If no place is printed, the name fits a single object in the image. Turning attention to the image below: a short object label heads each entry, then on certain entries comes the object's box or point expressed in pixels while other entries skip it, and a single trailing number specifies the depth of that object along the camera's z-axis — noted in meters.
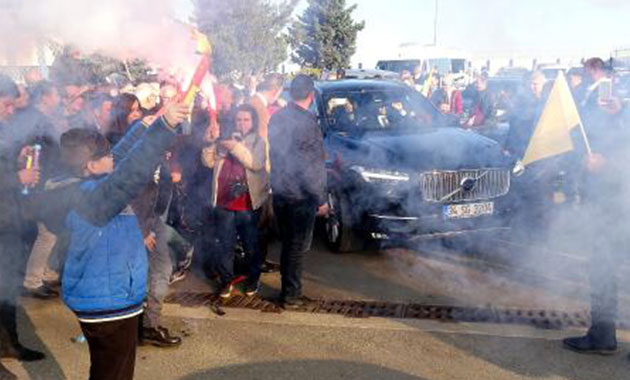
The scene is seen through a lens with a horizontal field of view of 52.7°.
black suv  6.41
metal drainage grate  4.99
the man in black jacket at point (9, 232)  4.32
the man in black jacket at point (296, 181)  5.25
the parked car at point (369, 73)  16.59
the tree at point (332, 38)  36.31
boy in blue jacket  2.87
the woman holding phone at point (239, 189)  5.41
